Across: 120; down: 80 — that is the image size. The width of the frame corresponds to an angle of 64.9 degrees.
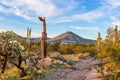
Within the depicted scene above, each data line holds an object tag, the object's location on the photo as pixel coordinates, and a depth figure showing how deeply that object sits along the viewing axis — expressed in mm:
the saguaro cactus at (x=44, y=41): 10249
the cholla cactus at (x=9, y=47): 6453
